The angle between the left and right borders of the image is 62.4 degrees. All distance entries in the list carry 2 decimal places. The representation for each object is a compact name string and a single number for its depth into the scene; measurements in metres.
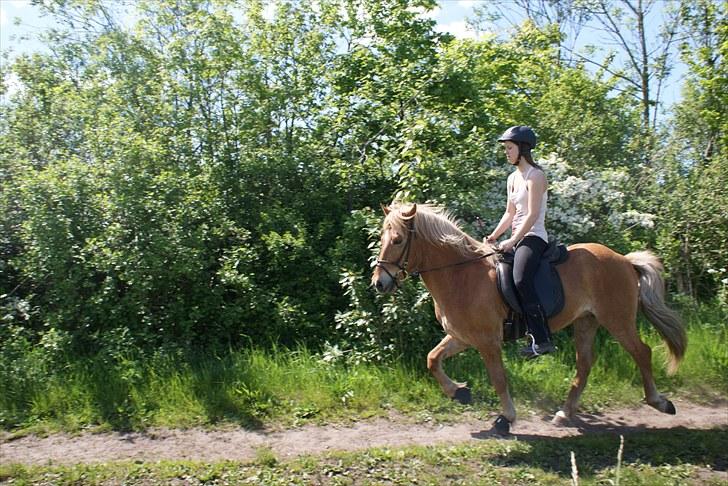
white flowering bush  8.75
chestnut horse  5.95
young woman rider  5.71
